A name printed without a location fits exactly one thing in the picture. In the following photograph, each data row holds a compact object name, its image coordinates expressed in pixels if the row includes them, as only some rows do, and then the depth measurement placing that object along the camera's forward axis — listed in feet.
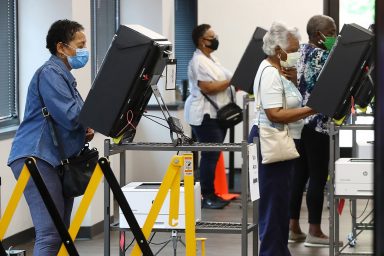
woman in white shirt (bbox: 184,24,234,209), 37.54
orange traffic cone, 40.61
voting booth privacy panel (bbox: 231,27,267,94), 36.69
